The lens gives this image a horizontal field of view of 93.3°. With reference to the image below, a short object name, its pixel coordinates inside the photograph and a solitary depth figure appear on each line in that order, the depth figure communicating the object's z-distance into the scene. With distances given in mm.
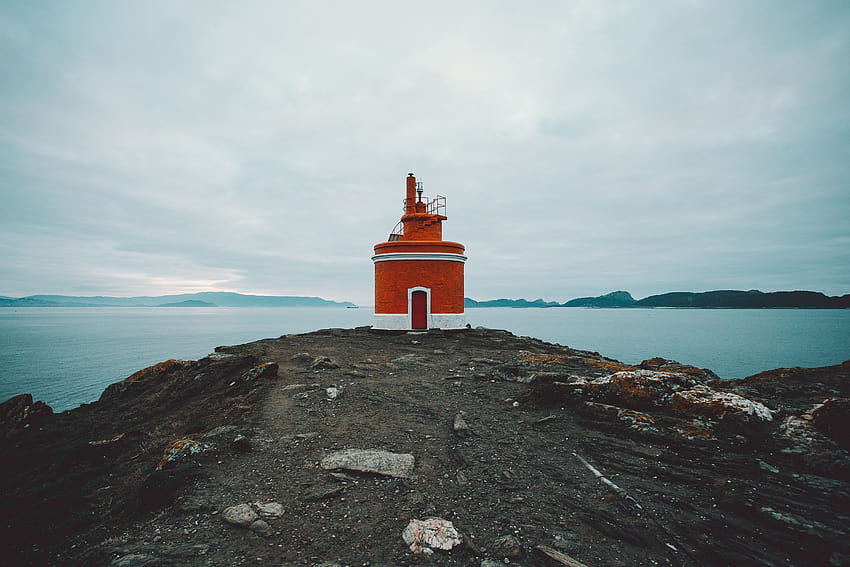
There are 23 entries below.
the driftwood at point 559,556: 3488
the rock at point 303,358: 11555
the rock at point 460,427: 6695
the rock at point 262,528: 4043
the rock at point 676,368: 10672
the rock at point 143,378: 12945
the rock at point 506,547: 3656
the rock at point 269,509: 4340
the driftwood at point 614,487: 4465
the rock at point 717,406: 6258
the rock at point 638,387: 7164
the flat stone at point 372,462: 5316
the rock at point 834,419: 5329
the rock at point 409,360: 12377
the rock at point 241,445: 5926
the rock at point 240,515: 4191
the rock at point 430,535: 3756
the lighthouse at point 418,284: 19953
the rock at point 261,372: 9617
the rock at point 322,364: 10938
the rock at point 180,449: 5777
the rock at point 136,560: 3594
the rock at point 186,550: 3745
